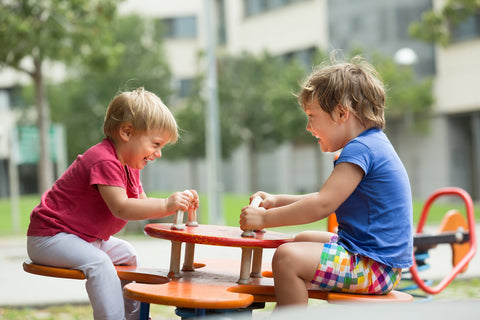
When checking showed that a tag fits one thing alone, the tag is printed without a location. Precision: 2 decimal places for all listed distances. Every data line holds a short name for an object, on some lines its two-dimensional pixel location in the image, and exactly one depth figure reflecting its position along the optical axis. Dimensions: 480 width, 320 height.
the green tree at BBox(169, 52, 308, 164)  30.34
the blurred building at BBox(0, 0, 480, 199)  24.80
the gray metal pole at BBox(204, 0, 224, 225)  15.38
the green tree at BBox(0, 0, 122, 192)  11.01
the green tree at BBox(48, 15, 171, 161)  30.98
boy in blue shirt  2.53
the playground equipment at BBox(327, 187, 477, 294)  4.95
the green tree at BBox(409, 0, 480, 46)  14.22
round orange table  2.70
